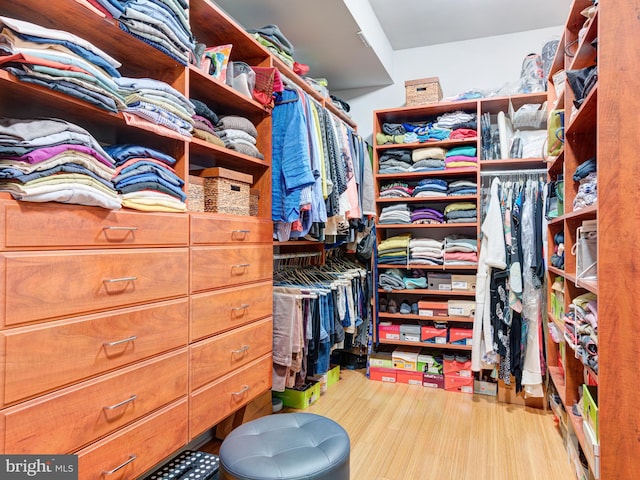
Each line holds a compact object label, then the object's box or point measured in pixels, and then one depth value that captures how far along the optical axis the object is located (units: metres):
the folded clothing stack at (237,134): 2.01
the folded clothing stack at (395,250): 3.46
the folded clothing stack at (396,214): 3.47
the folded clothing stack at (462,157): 3.27
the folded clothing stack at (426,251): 3.36
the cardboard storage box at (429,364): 3.30
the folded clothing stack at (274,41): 2.34
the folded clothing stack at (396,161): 3.50
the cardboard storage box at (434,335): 3.29
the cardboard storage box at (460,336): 3.21
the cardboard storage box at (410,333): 3.39
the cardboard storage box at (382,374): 3.39
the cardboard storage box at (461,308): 3.23
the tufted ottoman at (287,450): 1.25
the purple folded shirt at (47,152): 1.10
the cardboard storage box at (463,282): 3.26
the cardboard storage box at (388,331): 3.46
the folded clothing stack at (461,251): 3.24
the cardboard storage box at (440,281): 3.35
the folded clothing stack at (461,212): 3.27
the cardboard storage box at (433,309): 3.30
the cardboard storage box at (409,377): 3.32
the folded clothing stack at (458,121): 3.32
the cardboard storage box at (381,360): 3.42
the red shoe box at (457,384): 3.15
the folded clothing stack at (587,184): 1.72
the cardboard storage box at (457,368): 3.17
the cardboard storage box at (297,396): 2.75
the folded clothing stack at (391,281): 3.45
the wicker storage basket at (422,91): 3.42
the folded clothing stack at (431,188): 3.36
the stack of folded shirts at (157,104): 1.44
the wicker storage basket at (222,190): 1.90
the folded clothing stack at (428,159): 3.38
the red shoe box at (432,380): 3.24
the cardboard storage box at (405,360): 3.35
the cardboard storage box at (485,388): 3.09
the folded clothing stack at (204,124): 1.78
